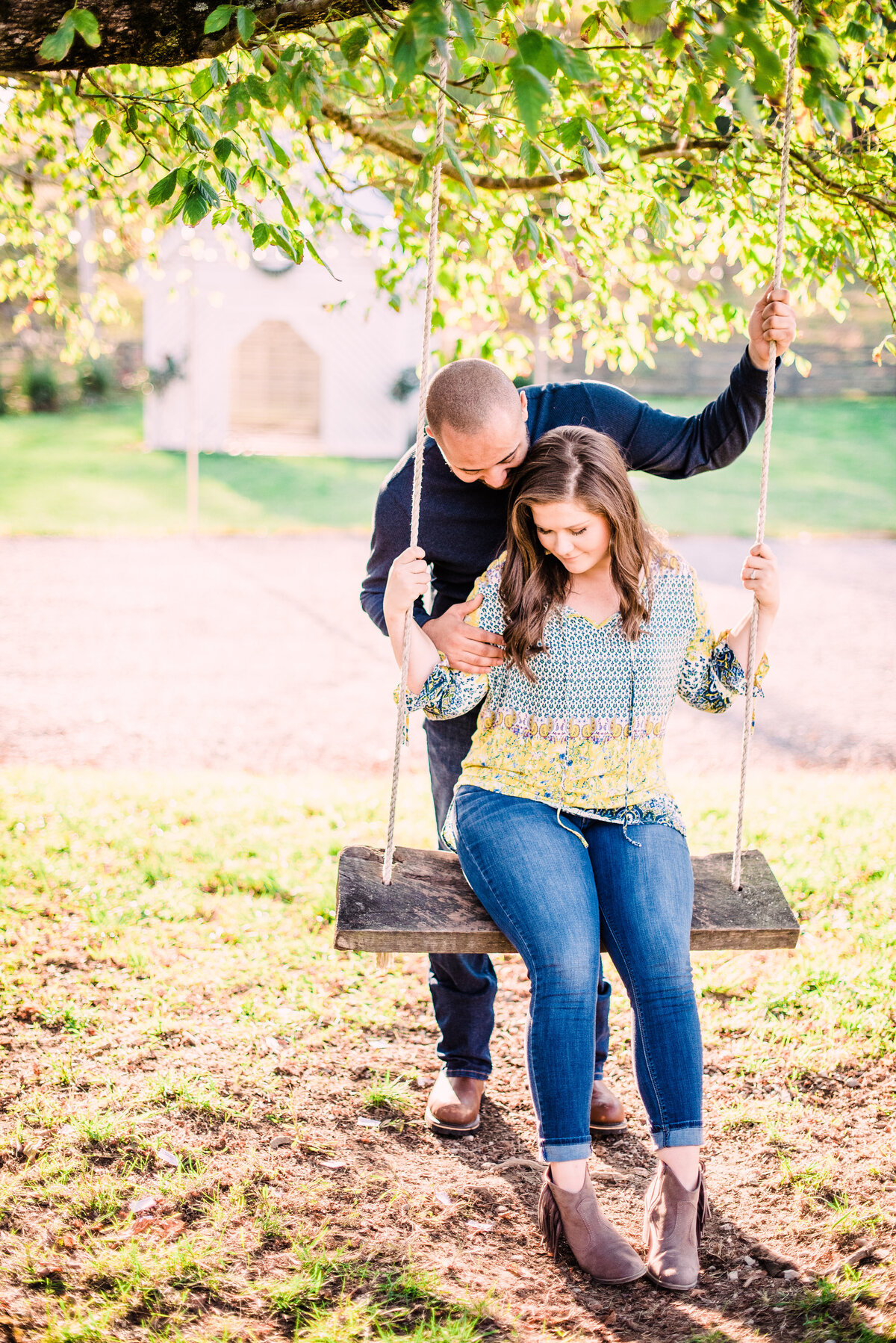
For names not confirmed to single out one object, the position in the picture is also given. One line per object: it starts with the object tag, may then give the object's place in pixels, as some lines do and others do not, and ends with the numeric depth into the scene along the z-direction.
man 2.61
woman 2.33
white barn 17.61
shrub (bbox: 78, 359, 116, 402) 22.52
